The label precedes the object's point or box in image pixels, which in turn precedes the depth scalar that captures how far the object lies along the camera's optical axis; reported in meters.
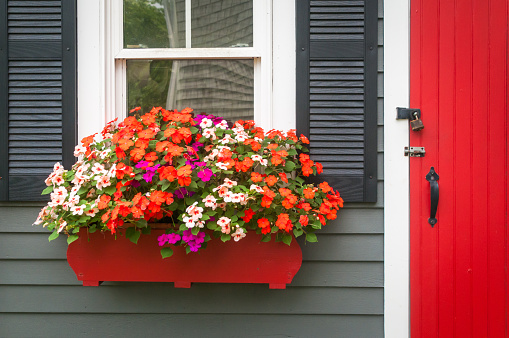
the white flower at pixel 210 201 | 1.41
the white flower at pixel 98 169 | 1.48
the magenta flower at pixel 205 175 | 1.42
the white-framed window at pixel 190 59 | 1.74
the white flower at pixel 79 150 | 1.56
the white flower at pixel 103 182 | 1.45
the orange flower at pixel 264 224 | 1.45
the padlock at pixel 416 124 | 1.67
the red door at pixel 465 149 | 1.71
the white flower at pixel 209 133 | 1.55
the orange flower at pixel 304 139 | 1.60
